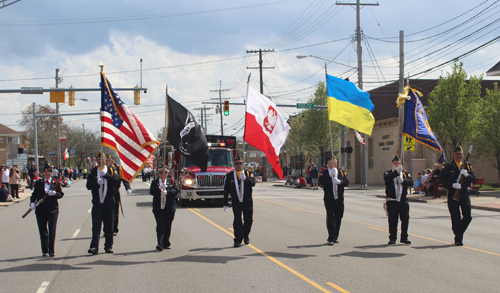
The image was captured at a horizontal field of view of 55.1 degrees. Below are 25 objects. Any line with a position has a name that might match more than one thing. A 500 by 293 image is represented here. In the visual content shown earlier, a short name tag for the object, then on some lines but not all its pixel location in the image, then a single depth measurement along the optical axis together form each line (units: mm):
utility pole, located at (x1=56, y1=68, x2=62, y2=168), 53891
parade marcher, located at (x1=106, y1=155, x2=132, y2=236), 11661
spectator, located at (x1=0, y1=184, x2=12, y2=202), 24641
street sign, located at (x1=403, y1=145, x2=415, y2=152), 25675
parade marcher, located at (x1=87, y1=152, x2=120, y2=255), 9305
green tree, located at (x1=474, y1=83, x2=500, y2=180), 30344
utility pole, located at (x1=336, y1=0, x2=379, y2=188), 33969
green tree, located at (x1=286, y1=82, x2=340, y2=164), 44688
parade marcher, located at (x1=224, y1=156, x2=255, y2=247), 10227
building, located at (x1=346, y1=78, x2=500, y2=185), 36281
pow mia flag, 10617
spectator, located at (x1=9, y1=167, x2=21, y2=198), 26531
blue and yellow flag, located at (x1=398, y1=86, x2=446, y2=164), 12086
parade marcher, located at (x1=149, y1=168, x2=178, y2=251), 9836
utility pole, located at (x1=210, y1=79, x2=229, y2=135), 64488
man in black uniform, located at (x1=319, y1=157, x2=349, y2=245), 10273
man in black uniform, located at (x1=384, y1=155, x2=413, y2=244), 10227
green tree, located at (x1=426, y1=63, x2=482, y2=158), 29422
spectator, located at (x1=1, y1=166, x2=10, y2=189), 25375
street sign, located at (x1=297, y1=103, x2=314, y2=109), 31347
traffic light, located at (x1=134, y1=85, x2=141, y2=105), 26203
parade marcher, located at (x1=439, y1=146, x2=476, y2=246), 10289
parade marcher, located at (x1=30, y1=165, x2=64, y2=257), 9203
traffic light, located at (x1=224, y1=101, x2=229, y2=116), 29994
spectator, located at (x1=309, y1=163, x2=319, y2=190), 36000
